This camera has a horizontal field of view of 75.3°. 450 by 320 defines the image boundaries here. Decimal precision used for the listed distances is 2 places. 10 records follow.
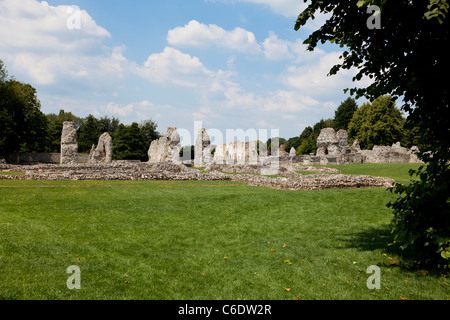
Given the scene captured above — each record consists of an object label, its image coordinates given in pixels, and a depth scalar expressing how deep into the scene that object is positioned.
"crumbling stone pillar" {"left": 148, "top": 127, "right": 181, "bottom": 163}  34.94
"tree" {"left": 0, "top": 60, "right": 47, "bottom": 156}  34.94
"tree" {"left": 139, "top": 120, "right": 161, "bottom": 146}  75.02
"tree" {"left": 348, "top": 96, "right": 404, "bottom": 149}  54.41
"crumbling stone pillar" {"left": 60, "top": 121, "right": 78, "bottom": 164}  29.73
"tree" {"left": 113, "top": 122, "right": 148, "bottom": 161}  64.50
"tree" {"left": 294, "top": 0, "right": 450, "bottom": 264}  4.62
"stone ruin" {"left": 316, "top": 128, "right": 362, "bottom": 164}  35.56
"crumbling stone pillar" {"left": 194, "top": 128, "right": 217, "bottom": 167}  38.53
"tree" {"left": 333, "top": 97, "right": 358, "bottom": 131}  66.62
